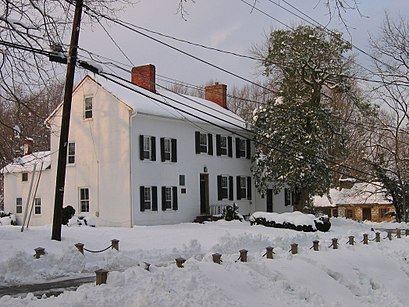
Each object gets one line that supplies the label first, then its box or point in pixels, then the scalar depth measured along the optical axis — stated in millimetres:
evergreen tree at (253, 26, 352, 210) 36969
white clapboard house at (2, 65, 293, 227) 31859
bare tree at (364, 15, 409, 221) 41812
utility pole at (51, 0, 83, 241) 18625
